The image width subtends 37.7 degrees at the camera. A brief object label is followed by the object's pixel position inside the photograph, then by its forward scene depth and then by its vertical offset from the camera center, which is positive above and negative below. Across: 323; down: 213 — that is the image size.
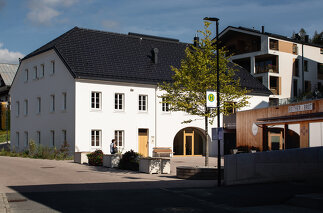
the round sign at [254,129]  34.16 -0.33
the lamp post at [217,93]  17.60 +1.22
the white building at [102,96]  35.12 +2.26
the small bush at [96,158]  26.63 -1.89
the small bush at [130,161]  23.61 -1.82
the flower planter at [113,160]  24.95 -1.86
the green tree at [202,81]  21.55 +1.99
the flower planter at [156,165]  21.83 -1.89
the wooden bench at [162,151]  37.14 -2.11
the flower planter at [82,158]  28.38 -1.99
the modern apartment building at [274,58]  53.34 +7.80
